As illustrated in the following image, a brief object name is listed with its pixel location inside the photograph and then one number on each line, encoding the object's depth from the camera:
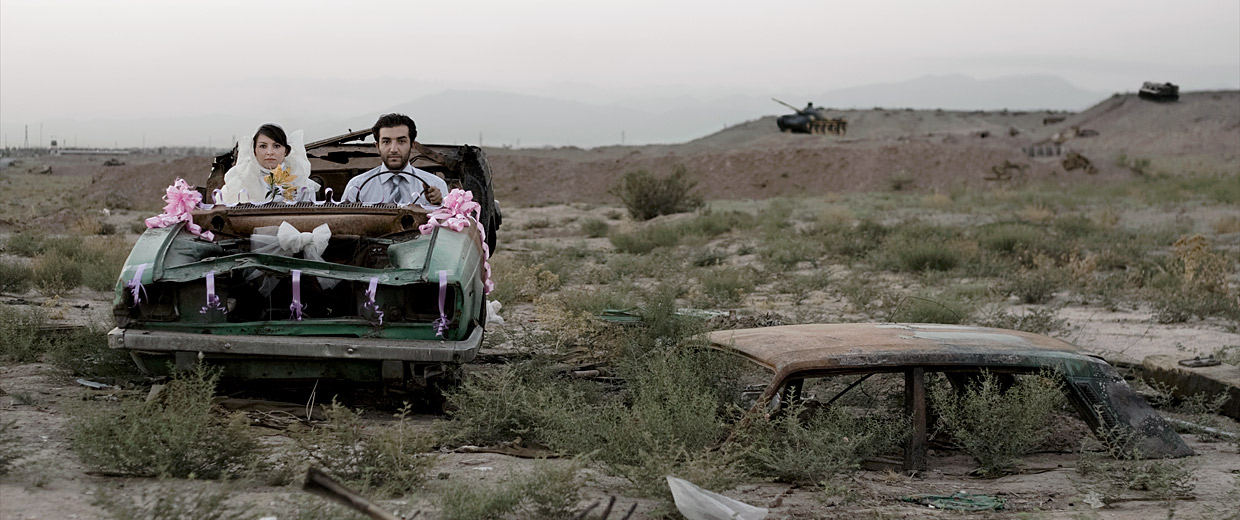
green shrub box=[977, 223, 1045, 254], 15.25
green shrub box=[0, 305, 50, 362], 6.98
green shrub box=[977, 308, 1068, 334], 8.86
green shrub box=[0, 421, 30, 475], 4.24
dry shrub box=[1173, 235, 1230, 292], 11.56
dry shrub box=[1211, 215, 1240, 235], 18.14
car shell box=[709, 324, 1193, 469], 5.04
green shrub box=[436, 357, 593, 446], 5.25
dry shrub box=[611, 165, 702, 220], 24.53
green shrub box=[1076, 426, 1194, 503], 4.71
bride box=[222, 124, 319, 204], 6.68
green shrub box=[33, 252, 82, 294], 10.38
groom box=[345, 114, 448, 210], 6.96
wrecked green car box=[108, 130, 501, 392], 5.38
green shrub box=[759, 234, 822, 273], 14.37
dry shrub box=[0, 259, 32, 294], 10.40
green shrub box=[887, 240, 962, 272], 13.69
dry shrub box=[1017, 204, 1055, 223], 20.30
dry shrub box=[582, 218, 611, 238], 20.56
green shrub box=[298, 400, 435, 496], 4.30
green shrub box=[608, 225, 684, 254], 17.14
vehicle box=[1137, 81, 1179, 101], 78.62
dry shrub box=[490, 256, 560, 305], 10.36
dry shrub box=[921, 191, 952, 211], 26.28
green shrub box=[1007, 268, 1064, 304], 11.39
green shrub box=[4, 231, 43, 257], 14.08
